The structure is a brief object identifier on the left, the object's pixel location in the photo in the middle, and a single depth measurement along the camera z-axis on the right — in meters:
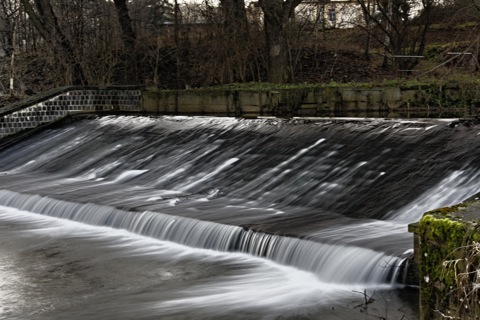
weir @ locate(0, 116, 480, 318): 9.20
